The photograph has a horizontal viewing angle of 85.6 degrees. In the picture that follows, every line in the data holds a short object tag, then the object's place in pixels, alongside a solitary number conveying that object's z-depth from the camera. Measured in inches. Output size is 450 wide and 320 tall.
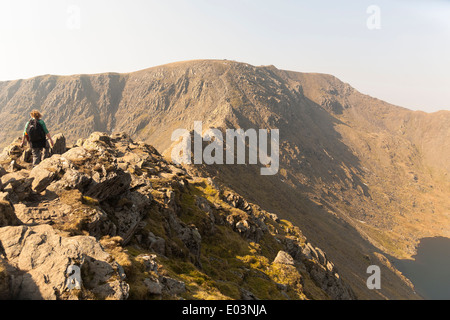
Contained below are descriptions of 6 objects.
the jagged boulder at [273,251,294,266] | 1533.0
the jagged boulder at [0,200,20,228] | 506.0
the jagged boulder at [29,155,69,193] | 695.7
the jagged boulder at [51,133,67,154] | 990.4
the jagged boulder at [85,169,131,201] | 800.5
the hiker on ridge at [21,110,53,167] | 730.8
